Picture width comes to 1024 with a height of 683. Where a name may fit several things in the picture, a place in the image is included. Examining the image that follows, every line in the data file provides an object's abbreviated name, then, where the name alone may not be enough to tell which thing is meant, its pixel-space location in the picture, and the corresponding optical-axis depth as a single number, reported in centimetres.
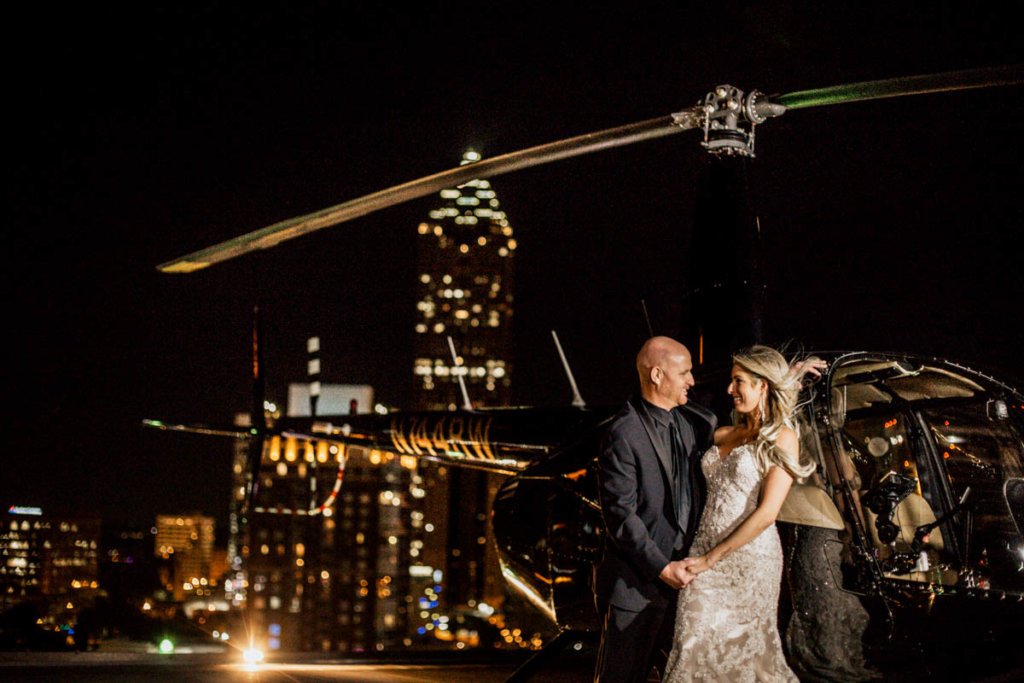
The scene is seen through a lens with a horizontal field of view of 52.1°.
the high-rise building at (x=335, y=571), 14000
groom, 402
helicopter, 420
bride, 383
